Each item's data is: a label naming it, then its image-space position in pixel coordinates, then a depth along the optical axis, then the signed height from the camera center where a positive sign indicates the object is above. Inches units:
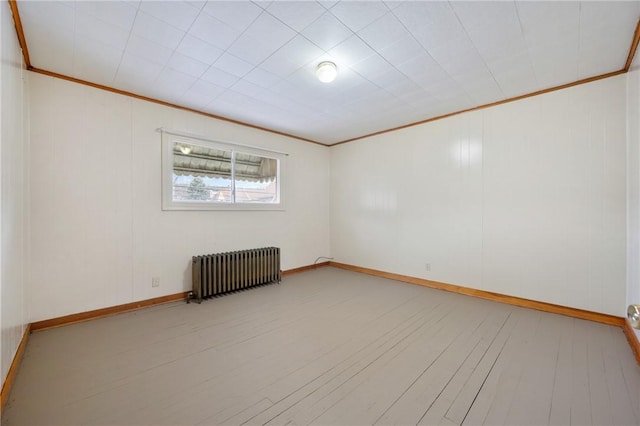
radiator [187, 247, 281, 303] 137.0 -34.2
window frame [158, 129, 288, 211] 134.6 +24.4
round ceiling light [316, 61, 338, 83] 96.7 +52.3
